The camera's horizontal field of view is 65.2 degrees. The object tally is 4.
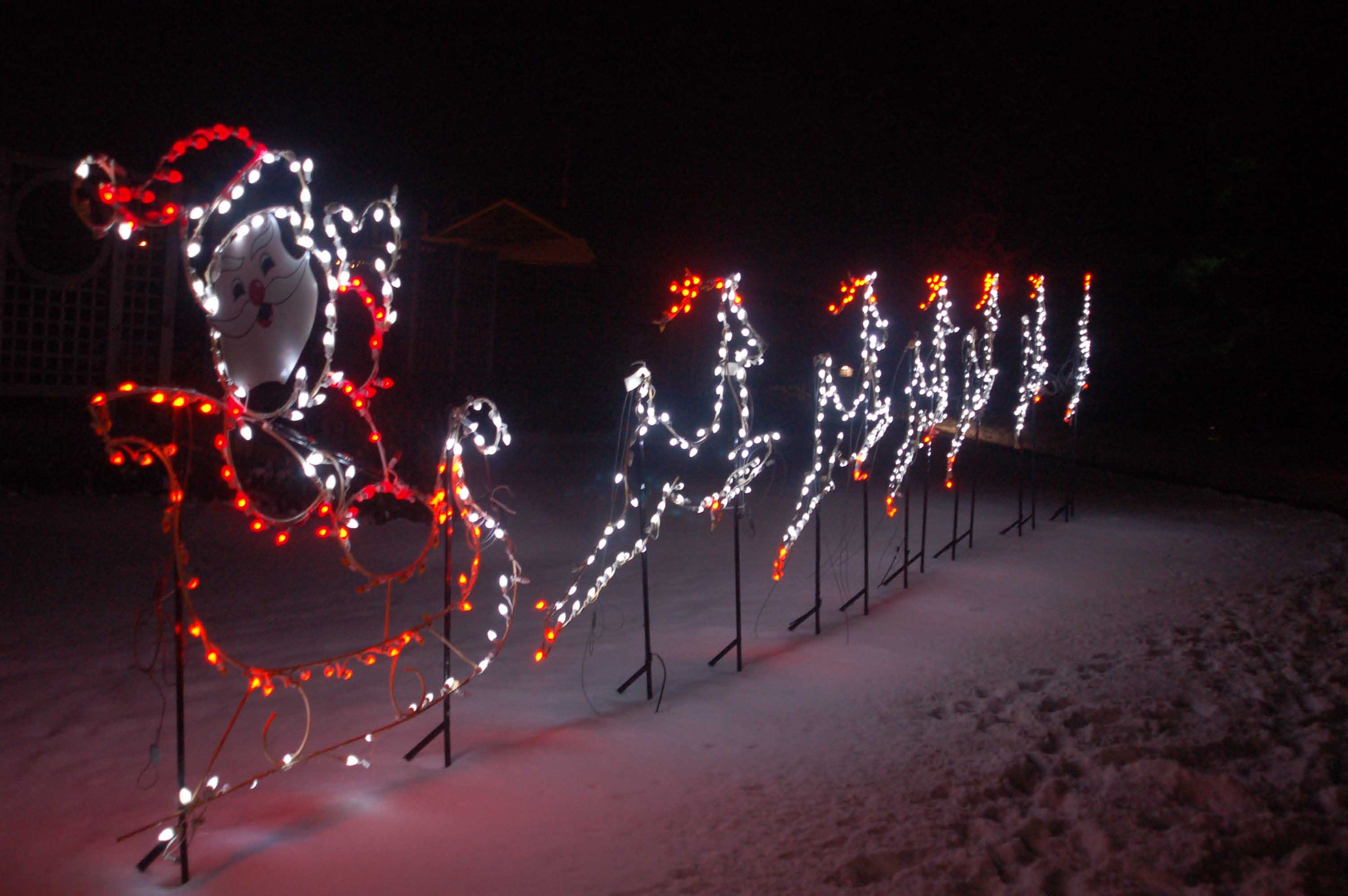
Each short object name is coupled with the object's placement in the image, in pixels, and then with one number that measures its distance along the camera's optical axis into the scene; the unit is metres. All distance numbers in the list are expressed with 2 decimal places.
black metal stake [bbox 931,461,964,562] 7.89
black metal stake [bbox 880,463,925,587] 6.88
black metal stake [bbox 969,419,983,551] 8.27
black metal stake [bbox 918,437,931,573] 6.92
